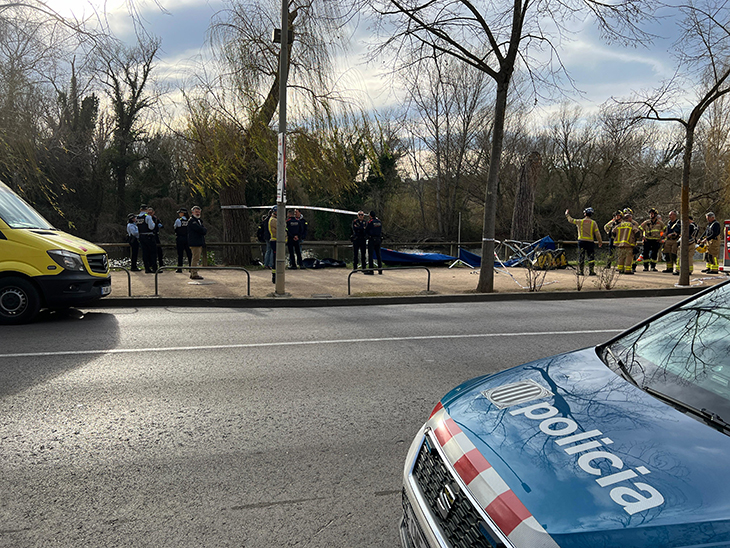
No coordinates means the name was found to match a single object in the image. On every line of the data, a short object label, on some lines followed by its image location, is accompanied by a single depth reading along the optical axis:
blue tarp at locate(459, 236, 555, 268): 20.33
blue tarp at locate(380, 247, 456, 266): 20.69
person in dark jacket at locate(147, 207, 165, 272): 16.80
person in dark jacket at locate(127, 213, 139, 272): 16.48
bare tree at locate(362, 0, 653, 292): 12.45
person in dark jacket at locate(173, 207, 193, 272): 16.39
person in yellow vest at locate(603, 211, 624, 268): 19.84
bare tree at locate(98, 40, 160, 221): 38.38
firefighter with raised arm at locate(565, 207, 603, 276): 17.23
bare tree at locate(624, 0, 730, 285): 12.59
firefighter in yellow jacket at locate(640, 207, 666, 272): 18.83
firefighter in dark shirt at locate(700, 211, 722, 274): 17.52
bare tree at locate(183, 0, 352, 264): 16.98
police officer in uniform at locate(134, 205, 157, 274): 16.12
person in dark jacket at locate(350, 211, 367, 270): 17.86
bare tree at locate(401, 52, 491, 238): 42.00
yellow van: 8.46
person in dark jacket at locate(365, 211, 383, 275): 17.61
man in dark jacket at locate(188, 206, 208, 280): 14.66
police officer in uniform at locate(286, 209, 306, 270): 17.81
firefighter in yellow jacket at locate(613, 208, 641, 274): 17.69
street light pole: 11.58
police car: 1.56
